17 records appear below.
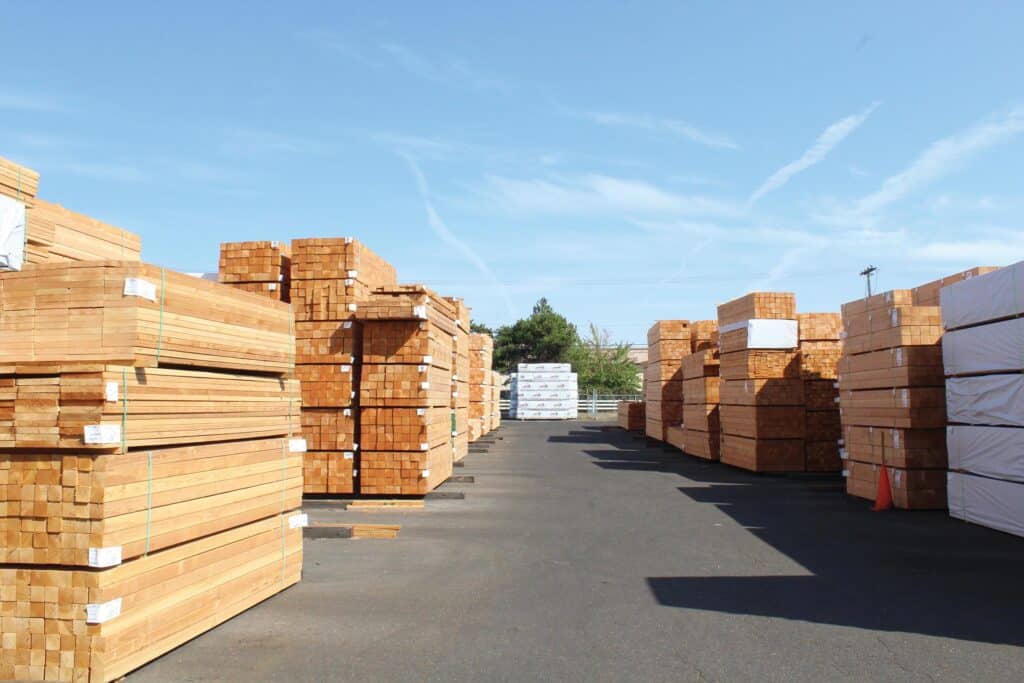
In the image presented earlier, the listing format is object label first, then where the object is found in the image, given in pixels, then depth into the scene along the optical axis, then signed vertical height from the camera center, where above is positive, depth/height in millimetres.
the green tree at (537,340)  60094 +4330
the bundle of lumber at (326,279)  11484 +1780
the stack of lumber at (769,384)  15680 +193
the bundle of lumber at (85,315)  4707 +509
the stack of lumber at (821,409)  15750 -333
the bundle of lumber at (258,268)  11844 +2024
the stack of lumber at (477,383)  25750 +416
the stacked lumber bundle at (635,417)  31641 -976
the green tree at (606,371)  56594 +1798
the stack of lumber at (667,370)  23672 +778
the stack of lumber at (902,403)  10961 -149
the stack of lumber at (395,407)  11508 -185
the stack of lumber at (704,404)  18828 -277
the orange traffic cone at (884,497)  11110 -1540
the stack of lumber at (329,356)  11516 +600
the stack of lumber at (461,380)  17891 +358
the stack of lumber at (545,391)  46500 +198
